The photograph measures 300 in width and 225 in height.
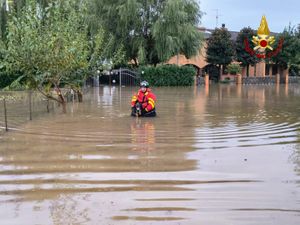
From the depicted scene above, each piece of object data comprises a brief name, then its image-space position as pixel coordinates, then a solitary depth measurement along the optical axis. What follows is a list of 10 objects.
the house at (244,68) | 49.41
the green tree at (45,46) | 12.58
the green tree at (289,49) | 48.93
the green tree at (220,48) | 44.91
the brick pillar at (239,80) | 43.65
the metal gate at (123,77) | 36.41
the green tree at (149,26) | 33.25
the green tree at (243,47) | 47.72
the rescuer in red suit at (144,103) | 12.50
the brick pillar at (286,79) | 46.73
